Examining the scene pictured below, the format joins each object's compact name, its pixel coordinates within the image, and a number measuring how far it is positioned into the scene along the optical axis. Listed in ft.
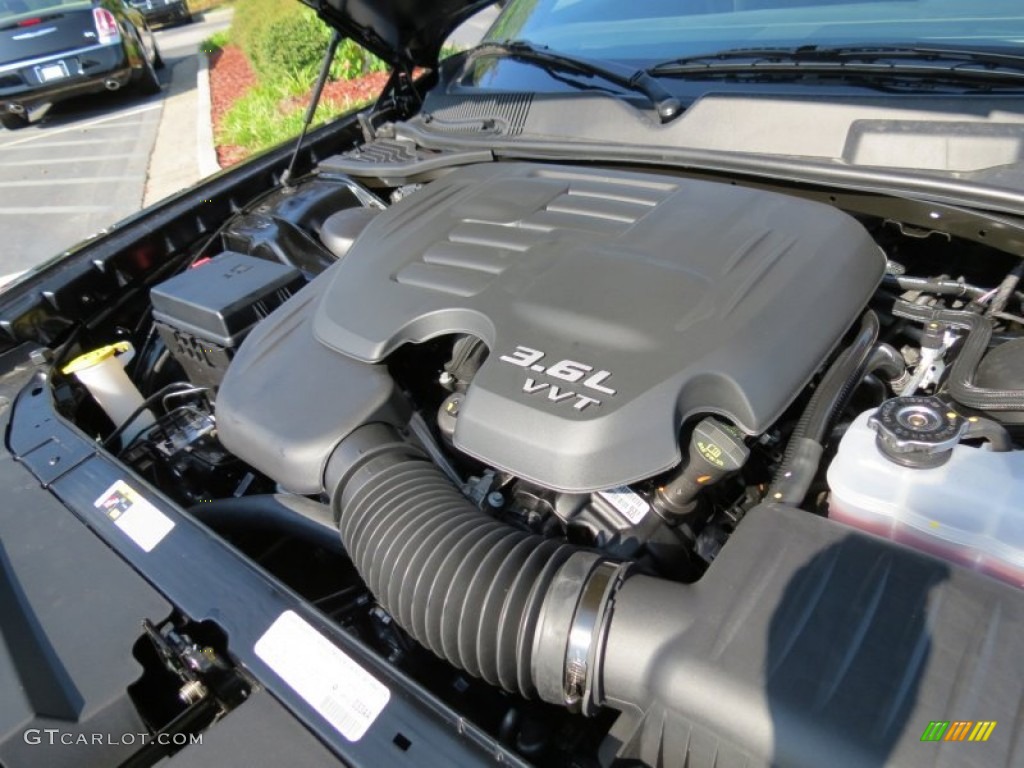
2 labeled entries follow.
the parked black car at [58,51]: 24.32
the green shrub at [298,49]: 25.25
